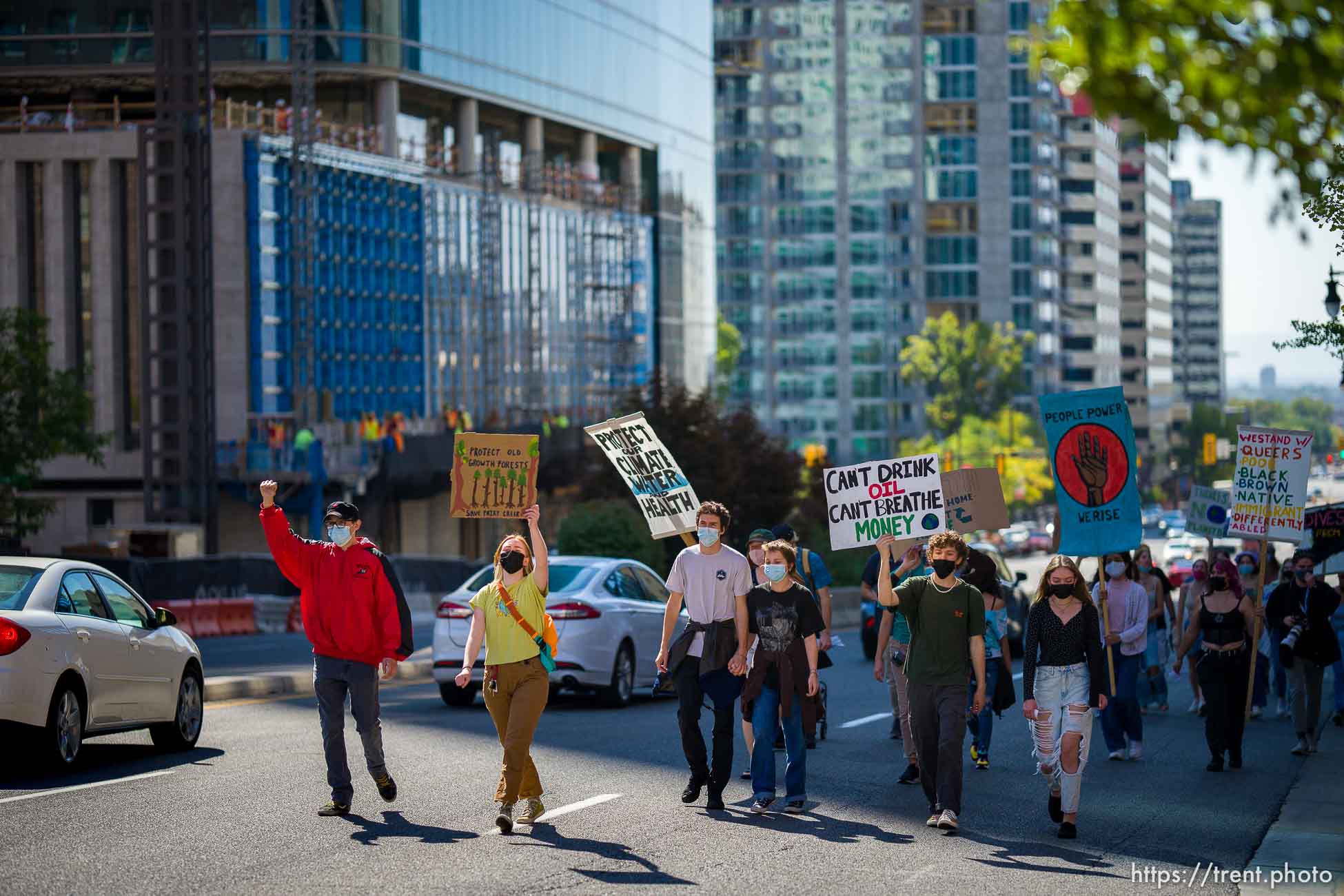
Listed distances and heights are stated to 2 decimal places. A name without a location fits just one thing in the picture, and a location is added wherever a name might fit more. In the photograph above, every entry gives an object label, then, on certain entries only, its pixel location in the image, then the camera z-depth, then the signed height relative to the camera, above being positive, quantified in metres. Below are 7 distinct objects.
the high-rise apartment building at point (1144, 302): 187.75 +9.67
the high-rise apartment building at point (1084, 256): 166.00 +12.25
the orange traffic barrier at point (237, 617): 43.25 -4.37
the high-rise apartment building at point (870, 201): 154.38 +15.61
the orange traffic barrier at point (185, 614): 40.69 -4.05
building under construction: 63.41 +5.97
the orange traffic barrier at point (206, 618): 41.84 -4.24
